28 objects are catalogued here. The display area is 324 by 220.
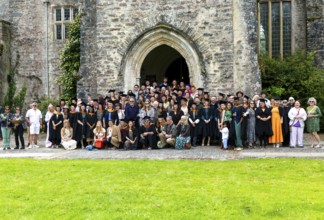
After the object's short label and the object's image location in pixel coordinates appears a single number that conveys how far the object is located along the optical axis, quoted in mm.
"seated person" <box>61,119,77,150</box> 17000
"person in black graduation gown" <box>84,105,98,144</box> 17094
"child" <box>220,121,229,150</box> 15859
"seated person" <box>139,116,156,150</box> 16281
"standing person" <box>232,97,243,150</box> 15891
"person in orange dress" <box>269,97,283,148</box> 16031
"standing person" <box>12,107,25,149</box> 17141
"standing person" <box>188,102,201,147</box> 16594
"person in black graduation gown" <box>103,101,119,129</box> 16938
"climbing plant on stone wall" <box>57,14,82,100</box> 23250
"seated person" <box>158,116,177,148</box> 16219
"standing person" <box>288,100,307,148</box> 15797
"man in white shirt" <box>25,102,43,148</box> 17594
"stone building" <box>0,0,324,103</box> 18812
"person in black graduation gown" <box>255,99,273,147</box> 15922
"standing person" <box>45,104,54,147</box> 17766
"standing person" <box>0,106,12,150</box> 17062
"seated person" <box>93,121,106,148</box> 16672
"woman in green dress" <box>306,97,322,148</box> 15898
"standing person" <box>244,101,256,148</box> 15938
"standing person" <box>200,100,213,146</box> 16578
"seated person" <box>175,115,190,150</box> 15977
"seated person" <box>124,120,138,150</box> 16281
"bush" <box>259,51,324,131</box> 20625
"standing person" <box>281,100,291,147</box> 16156
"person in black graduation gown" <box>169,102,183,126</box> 16578
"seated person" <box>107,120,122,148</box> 16531
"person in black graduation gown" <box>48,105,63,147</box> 17562
